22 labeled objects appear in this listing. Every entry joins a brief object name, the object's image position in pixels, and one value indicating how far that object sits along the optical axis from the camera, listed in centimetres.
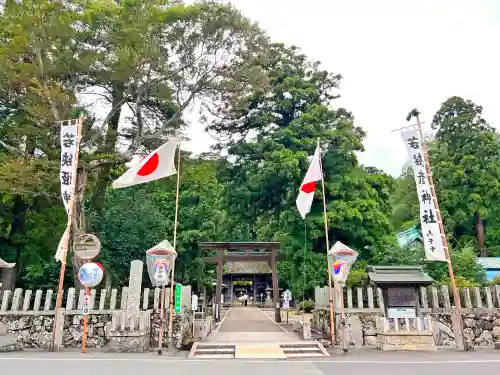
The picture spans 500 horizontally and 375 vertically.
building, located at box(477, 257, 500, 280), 2430
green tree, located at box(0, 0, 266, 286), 1425
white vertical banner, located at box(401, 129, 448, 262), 1075
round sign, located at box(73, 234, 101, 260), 1074
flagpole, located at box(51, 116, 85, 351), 1022
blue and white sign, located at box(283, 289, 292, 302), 2433
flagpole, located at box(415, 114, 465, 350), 1034
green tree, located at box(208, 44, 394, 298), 2000
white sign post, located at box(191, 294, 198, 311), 1409
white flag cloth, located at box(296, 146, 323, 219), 1240
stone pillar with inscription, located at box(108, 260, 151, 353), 1038
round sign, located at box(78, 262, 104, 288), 996
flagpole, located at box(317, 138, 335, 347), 1074
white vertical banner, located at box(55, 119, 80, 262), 1157
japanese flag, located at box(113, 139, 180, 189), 1102
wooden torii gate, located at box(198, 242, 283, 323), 1852
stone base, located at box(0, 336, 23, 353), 1009
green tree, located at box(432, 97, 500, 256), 2650
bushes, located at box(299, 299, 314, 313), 2348
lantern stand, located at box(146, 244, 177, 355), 1041
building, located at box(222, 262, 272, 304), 3534
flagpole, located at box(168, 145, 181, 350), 1038
